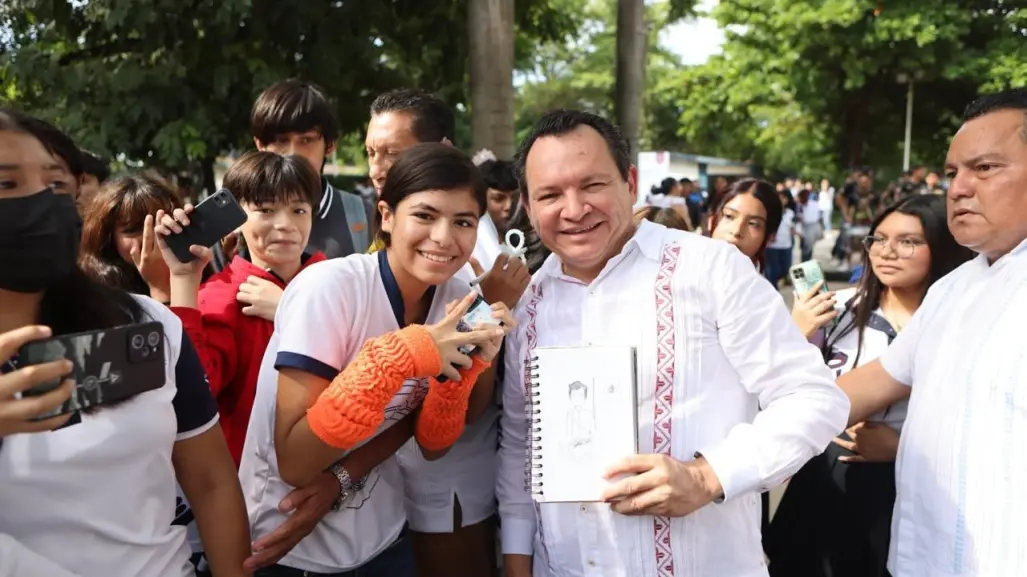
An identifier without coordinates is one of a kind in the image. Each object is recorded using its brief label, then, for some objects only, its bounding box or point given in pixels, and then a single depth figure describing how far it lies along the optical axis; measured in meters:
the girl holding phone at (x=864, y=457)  2.72
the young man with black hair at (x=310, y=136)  3.25
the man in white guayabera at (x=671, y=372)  1.66
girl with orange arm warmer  1.66
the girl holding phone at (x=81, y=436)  1.27
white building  16.44
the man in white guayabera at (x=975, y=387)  1.75
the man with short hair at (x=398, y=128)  3.16
